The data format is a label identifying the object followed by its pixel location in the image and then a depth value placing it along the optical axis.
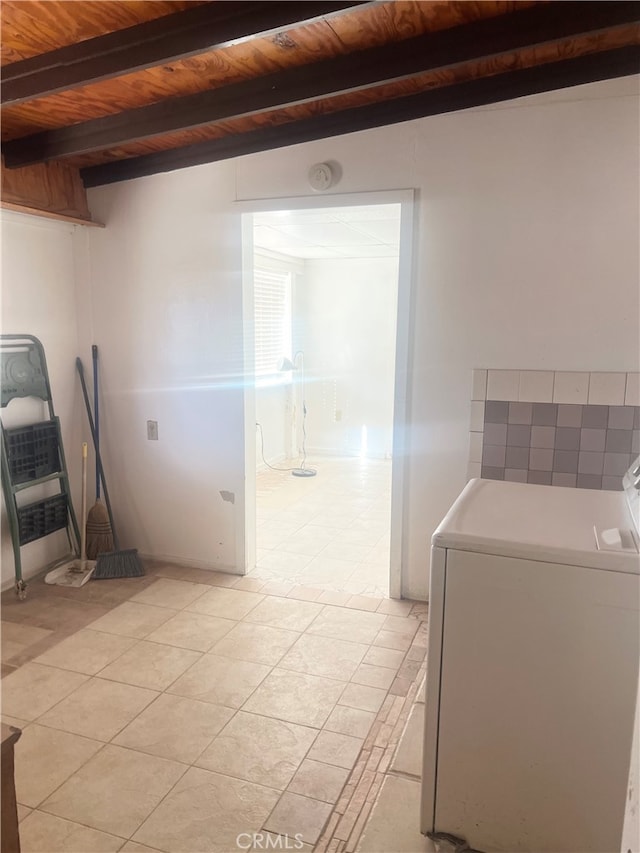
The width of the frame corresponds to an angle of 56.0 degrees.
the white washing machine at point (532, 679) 1.50
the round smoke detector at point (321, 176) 3.08
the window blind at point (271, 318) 5.94
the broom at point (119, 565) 3.56
